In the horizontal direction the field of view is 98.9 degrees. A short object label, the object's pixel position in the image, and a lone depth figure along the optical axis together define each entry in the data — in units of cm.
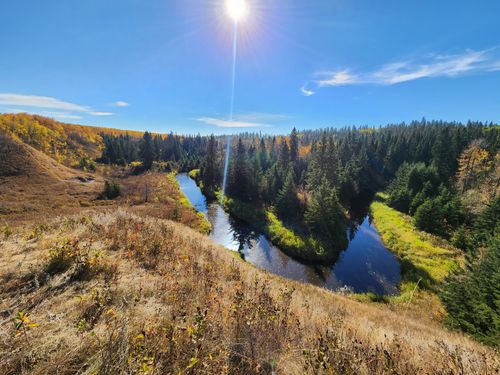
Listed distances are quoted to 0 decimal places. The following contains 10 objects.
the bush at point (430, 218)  3048
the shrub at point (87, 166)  6941
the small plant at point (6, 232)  705
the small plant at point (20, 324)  230
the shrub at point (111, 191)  3972
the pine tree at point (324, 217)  2758
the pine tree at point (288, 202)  3331
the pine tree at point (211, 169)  5091
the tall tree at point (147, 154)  8006
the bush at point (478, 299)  891
